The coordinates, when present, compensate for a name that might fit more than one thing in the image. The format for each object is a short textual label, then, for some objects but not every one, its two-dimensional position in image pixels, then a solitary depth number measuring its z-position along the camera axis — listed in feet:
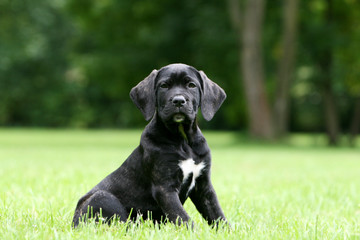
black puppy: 26.11
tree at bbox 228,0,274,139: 139.64
